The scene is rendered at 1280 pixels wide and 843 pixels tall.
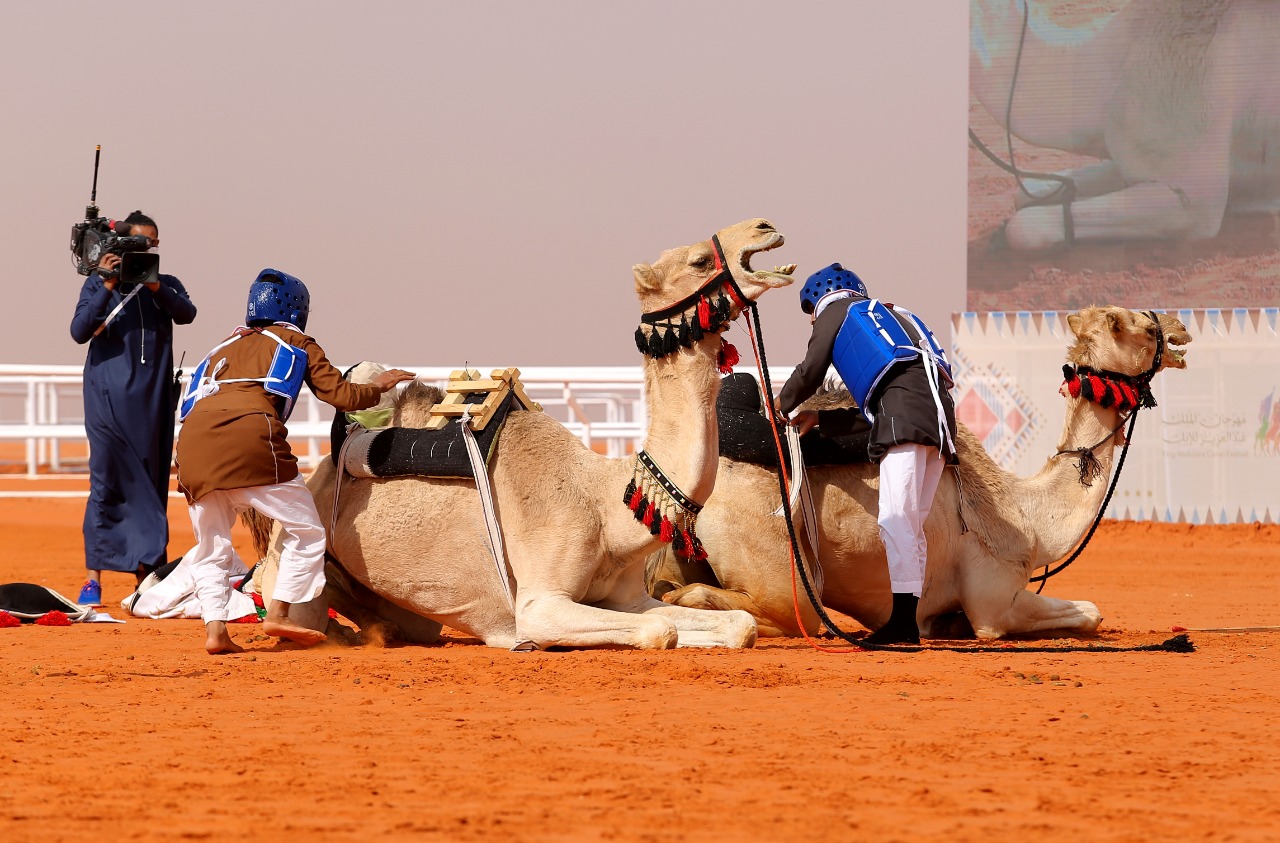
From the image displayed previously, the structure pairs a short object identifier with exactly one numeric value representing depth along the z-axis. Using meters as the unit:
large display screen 58.16
